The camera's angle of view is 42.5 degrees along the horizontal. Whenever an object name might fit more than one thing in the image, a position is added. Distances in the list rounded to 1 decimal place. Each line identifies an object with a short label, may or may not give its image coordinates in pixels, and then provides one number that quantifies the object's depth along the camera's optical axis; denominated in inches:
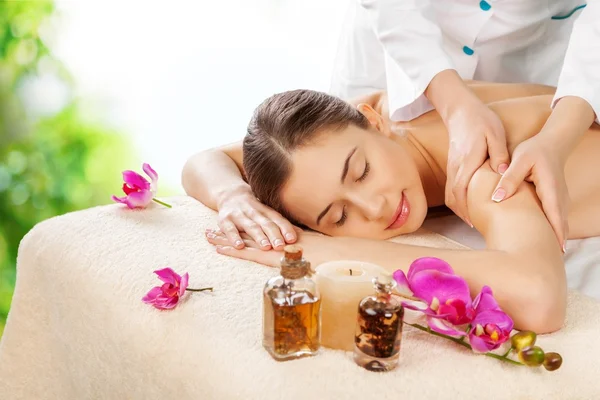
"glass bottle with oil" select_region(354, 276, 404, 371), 42.4
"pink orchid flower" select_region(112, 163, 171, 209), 73.2
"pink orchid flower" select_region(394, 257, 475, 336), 46.4
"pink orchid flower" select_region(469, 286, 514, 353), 45.2
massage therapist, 63.6
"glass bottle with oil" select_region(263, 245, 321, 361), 44.0
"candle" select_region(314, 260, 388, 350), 46.2
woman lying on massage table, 53.1
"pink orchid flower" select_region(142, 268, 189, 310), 53.1
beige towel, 43.7
